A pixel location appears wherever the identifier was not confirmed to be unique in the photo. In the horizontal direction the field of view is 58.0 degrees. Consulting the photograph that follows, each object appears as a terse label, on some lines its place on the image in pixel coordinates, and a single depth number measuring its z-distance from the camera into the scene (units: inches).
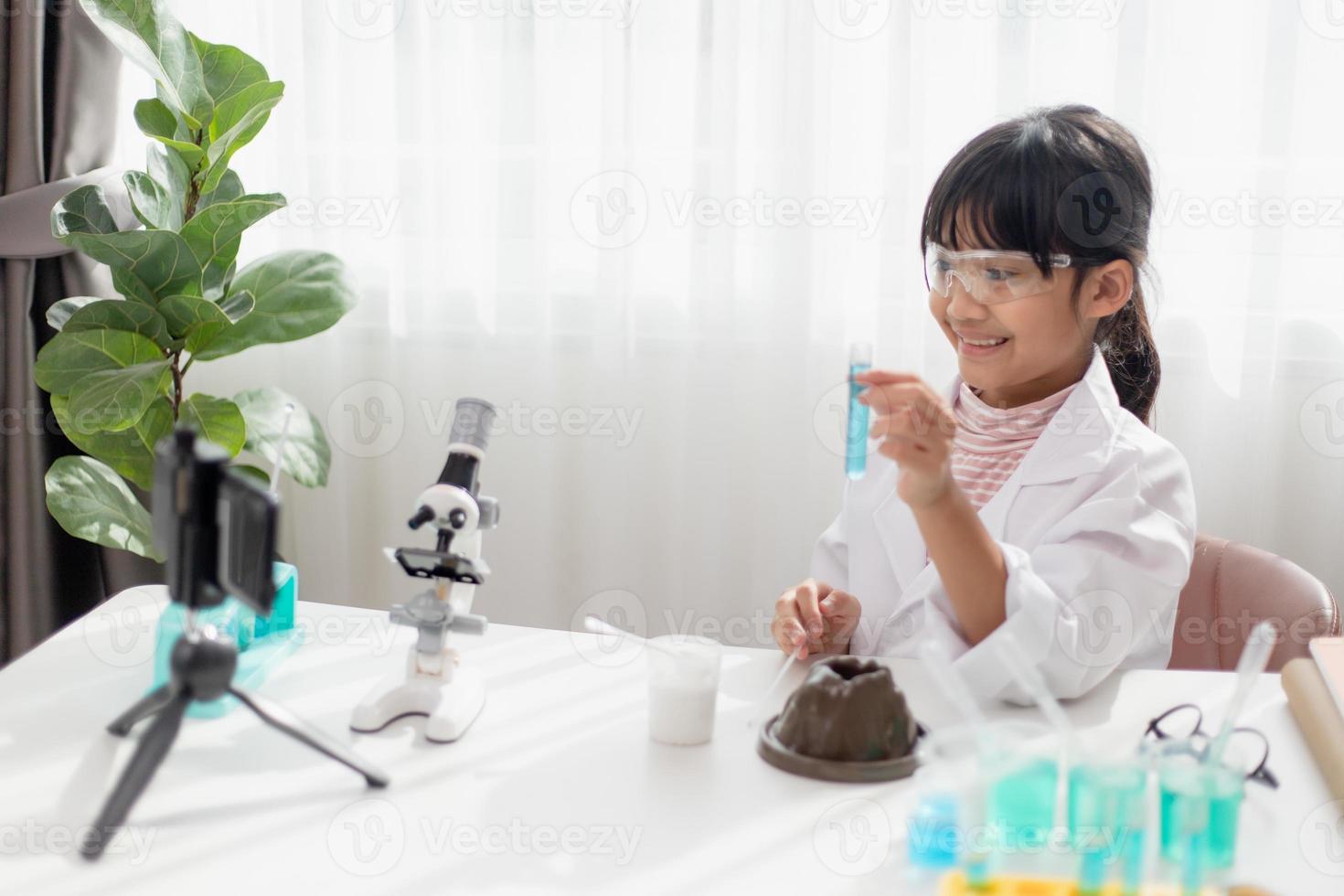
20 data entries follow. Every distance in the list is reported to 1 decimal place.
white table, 37.7
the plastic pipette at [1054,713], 36.6
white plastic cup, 46.7
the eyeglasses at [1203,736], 43.7
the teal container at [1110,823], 35.2
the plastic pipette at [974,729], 36.3
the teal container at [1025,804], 37.7
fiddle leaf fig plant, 71.0
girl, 51.2
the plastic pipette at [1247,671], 38.6
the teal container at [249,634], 48.1
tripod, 38.5
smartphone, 37.7
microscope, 47.1
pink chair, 58.8
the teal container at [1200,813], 36.4
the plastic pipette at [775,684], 49.0
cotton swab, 48.1
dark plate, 43.9
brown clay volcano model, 44.3
